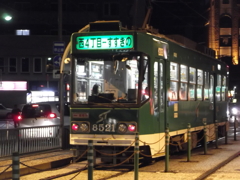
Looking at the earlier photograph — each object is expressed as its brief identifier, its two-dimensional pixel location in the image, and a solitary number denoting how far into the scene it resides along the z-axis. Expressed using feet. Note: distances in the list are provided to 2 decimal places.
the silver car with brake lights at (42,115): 57.47
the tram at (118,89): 39.09
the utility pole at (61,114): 53.48
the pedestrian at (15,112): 80.36
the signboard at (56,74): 56.30
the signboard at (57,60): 59.28
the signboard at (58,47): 59.88
